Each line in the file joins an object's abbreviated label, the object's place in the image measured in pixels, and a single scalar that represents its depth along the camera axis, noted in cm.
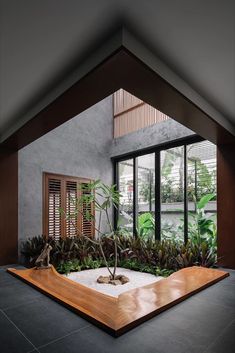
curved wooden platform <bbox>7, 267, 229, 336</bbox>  225
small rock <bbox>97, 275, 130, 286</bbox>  435
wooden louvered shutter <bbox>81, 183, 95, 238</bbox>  671
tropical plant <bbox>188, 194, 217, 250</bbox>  540
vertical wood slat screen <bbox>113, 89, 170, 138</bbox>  656
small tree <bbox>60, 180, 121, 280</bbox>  449
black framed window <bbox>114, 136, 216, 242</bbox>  576
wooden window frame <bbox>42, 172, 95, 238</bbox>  599
